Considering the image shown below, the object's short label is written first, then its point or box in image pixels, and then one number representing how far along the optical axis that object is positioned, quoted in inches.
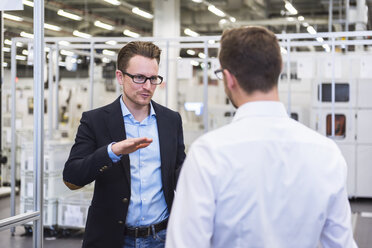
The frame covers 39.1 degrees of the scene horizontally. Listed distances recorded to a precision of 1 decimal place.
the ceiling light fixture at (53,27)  614.1
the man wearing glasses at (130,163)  76.5
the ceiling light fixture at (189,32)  668.7
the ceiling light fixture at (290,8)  536.4
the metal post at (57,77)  252.8
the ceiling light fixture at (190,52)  781.6
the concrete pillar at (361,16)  433.1
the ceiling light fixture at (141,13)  564.1
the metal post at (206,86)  219.7
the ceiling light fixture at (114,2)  512.4
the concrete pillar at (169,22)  524.4
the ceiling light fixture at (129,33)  672.9
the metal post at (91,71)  246.2
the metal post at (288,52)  211.6
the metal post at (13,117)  225.9
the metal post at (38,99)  90.3
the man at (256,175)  50.3
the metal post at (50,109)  256.7
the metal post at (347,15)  424.5
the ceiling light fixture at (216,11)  560.1
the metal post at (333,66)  219.6
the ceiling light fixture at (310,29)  639.4
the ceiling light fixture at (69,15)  561.0
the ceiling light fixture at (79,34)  651.0
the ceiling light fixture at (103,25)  631.6
